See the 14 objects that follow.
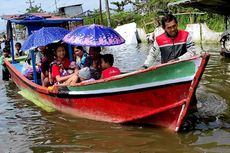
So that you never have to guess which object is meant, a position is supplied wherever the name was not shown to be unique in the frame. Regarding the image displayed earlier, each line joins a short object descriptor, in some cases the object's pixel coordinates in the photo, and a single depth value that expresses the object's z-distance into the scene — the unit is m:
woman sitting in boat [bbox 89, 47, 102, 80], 7.14
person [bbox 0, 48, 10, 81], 14.34
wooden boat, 5.70
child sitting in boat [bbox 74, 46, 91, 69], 7.47
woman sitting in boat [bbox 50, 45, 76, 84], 7.78
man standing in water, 6.25
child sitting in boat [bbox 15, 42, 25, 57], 14.22
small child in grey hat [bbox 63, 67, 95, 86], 7.19
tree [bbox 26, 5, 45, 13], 70.86
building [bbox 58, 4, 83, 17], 46.72
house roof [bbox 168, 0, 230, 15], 14.47
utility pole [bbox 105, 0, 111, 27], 32.06
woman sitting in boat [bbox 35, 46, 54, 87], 8.78
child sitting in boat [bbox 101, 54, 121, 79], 6.81
